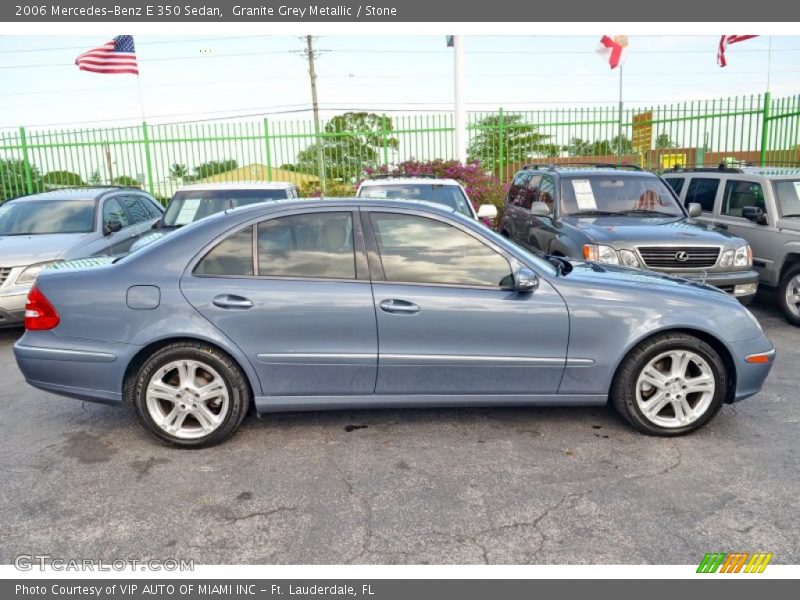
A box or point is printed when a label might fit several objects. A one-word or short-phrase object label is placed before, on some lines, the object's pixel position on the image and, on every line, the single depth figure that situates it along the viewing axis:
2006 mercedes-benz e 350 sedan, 3.89
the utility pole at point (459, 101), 14.06
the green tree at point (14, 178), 16.38
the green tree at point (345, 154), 15.55
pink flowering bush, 13.38
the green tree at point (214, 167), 15.95
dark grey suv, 6.53
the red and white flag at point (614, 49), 17.19
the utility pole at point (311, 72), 35.56
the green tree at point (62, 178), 16.41
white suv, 7.97
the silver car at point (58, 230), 6.71
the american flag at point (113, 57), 15.14
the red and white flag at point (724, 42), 14.64
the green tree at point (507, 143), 15.62
